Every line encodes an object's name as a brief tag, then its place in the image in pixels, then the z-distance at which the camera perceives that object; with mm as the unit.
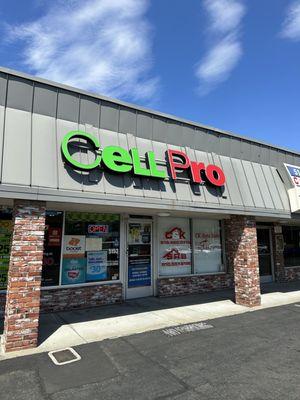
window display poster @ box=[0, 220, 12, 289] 8547
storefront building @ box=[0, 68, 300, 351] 6535
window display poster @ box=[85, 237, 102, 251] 10062
